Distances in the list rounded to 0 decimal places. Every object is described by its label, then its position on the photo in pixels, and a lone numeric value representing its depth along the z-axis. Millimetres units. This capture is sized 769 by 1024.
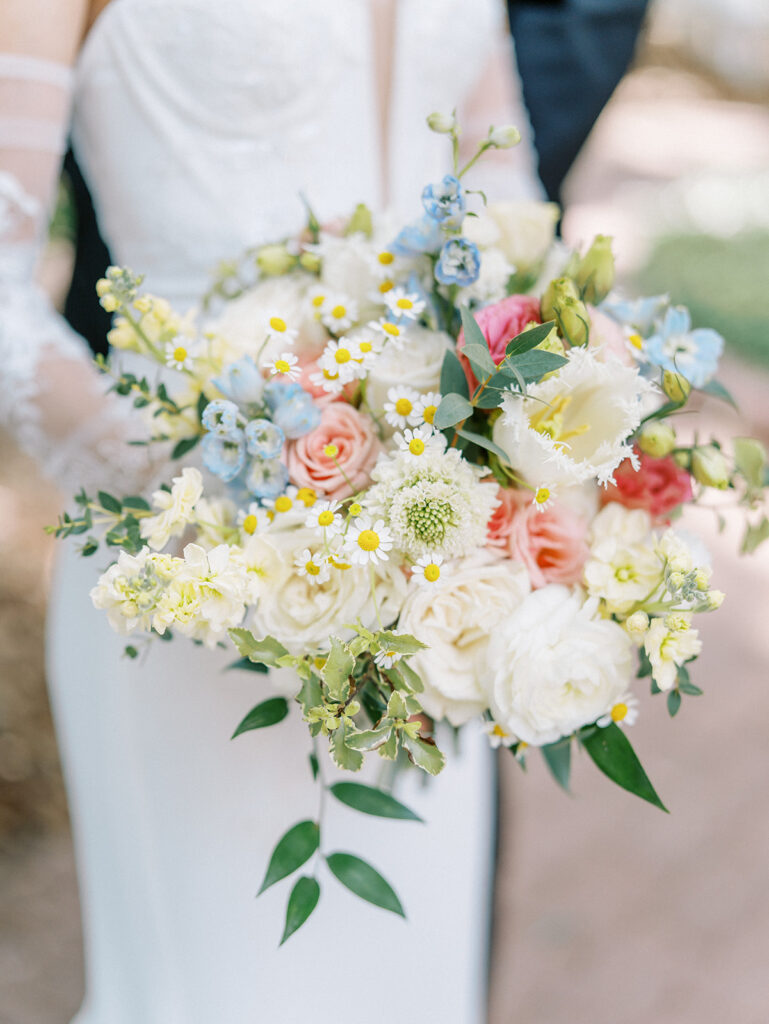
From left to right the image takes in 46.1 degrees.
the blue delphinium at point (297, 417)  751
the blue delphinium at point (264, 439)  743
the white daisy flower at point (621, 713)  751
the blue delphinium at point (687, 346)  859
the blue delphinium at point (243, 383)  760
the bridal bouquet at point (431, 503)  682
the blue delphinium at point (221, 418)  733
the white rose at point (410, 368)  775
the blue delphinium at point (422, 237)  802
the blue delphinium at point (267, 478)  764
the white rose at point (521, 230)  902
